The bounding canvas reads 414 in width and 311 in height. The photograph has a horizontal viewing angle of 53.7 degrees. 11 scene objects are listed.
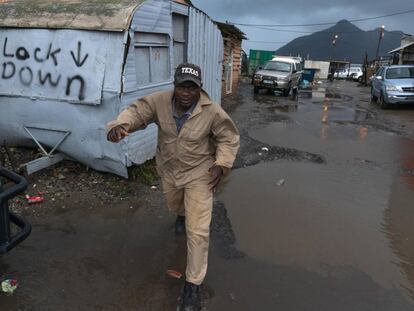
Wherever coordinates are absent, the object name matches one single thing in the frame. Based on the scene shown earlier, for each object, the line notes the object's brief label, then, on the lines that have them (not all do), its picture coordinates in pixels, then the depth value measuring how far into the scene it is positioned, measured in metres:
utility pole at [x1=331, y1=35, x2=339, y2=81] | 43.53
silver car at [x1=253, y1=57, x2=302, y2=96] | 20.39
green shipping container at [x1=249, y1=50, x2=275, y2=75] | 37.66
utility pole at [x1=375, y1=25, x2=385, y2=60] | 55.66
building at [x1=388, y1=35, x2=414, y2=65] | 31.47
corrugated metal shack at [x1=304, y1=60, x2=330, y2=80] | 46.11
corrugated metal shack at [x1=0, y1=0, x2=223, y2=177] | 5.16
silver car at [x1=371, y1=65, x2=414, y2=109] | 15.89
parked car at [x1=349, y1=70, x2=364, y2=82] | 45.01
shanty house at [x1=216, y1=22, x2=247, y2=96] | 17.28
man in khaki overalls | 3.08
